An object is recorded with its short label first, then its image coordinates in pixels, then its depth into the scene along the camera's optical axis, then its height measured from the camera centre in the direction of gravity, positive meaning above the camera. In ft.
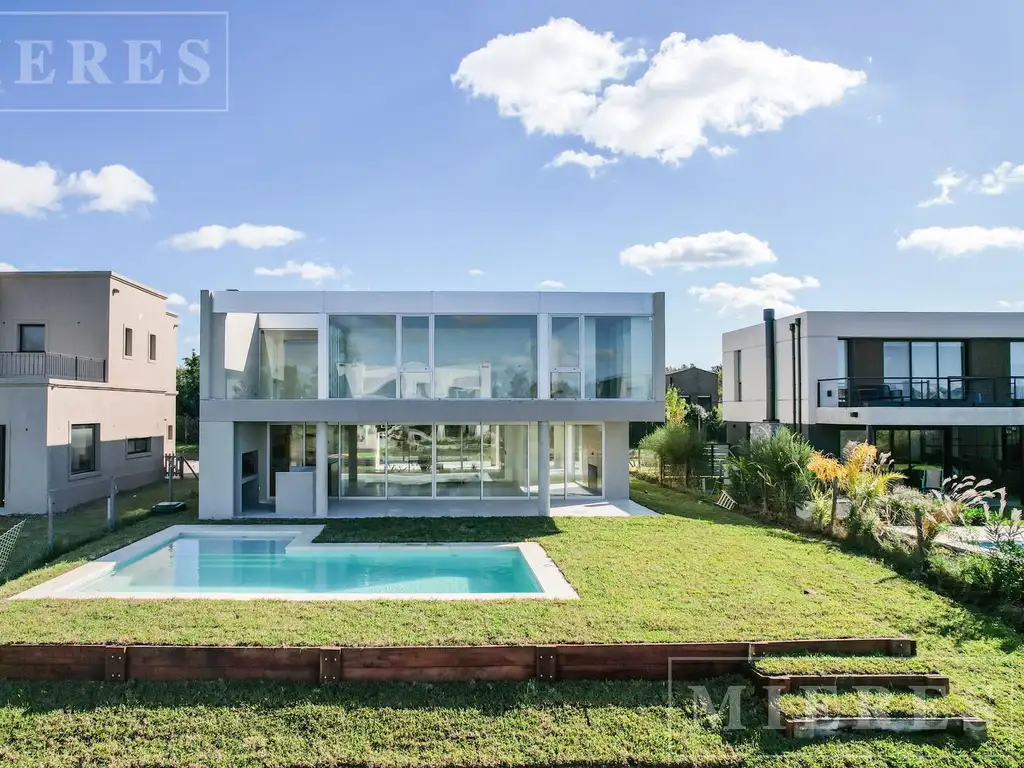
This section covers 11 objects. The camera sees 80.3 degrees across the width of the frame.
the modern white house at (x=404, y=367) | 48.19 +3.08
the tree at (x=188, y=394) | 127.44 +2.56
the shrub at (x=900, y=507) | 40.50 -7.07
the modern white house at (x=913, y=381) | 58.75 +2.31
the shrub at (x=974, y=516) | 43.94 -8.39
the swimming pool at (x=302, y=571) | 29.25 -9.17
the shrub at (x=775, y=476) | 46.73 -5.78
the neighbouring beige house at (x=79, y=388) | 50.08 +1.78
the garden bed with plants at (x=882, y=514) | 29.27 -7.38
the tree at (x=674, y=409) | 73.26 -0.58
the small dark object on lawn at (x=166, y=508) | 49.02 -8.27
